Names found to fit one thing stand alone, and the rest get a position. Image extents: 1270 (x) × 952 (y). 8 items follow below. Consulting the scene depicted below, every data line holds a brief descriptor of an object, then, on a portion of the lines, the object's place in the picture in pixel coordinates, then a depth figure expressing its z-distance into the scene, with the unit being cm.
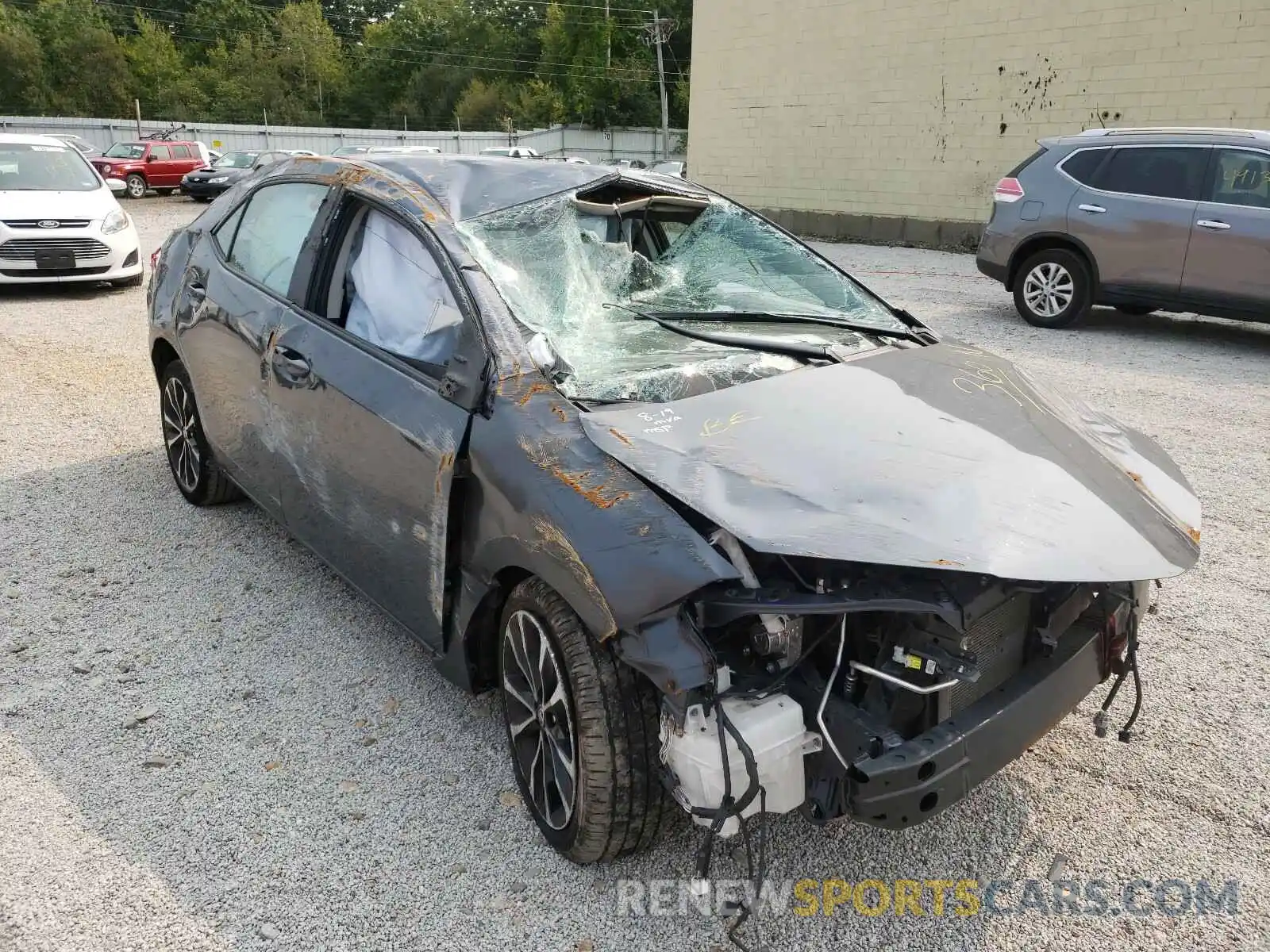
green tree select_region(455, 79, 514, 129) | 6719
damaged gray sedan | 212
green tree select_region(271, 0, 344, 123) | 6744
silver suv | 803
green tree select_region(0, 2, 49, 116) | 5206
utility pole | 4831
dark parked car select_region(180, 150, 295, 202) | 2409
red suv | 2500
